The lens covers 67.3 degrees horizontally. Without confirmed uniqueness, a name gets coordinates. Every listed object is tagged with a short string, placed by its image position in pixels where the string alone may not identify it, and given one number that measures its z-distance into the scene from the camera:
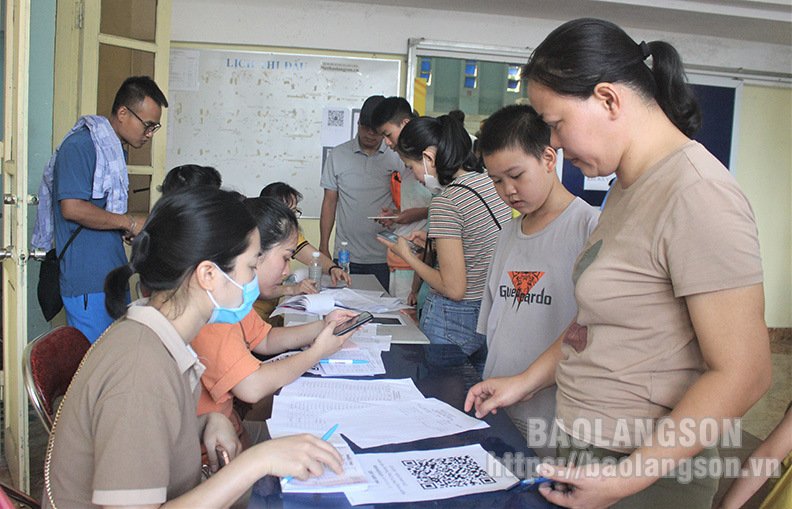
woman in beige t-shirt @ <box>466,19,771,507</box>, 0.74
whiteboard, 4.16
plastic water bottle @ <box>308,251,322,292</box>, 2.76
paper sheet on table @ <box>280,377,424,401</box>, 1.32
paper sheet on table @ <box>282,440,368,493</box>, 0.89
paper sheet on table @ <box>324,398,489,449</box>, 1.09
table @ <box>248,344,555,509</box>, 0.88
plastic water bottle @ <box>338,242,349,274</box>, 3.05
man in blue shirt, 2.18
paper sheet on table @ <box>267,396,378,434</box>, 1.12
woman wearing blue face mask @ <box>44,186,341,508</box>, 0.84
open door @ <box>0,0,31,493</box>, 1.95
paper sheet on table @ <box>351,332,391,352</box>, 1.75
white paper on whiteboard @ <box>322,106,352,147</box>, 4.30
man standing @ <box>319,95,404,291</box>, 3.57
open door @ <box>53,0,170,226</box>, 2.90
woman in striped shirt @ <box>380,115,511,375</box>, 1.91
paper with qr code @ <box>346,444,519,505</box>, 0.89
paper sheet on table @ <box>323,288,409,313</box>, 2.32
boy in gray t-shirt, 1.39
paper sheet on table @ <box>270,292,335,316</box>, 2.21
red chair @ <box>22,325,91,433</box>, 1.18
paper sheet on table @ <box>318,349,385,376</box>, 1.50
